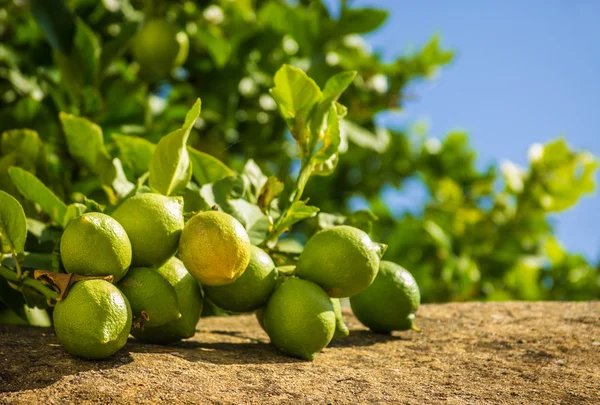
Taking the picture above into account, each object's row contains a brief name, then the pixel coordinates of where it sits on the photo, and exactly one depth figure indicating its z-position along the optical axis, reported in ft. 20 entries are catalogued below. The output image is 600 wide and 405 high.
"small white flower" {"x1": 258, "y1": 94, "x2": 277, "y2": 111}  8.21
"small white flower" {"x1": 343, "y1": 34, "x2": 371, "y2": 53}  8.05
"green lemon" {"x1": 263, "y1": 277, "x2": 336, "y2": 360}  3.63
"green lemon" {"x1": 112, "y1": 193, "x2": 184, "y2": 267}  3.51
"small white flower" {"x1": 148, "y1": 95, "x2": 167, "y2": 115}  7.11
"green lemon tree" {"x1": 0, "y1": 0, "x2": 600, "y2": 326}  4.25
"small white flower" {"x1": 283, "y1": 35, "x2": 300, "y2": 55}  8.38
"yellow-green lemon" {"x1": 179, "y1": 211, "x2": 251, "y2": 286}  3.42
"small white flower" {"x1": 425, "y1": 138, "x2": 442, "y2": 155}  10.43
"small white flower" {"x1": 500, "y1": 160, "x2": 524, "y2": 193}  9.52
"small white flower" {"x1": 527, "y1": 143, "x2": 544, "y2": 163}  9.59
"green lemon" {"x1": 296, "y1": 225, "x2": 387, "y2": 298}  3.76
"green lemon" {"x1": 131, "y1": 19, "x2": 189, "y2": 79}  6.43
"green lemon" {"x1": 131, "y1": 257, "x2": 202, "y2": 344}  3.75
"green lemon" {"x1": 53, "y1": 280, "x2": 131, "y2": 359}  3.16
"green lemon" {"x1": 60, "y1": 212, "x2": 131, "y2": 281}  3.30
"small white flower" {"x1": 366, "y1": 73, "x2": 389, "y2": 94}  8.13
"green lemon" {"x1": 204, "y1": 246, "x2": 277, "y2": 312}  3.72
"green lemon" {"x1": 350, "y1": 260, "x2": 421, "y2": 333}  4.35
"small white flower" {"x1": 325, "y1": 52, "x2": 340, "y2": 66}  7.49
